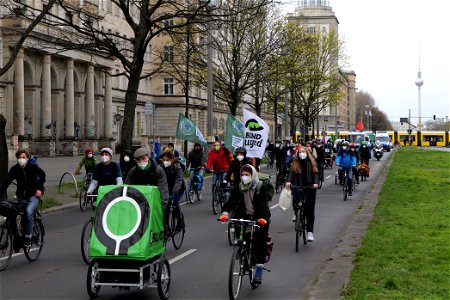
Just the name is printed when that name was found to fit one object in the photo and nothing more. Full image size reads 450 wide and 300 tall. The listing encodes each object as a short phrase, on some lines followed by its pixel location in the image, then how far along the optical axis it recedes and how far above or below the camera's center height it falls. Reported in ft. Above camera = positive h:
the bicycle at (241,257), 25.94 -4.59
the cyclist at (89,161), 68.80 -2.35
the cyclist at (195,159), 69.10 -2.19
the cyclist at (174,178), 39.59 -2.39
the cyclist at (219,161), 63.00 -2.16
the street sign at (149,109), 94.27 +3.66
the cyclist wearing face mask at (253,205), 28.53 -2.78
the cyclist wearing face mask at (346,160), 76.54 -2.58
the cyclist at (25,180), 36.52 -2.22
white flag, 65.62 +0.22
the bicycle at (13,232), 34.35 -4.68
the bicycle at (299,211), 40.50 -4.34
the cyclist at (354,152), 78.89 -1.80
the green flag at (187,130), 91.99 +0.84
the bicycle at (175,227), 39.14 -5.09
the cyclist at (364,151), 110.93 -2.31
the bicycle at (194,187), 70.49 -5.05
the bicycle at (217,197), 58.34 -5.07
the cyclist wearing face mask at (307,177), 42.37 -2.48
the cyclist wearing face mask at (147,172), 31.48 -1.57
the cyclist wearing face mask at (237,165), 46.93 -1.89
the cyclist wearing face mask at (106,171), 40.29 -1.95
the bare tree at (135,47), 78.89 +10.05
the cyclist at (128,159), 46.65 -1.45
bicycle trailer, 25.58 -3.77
